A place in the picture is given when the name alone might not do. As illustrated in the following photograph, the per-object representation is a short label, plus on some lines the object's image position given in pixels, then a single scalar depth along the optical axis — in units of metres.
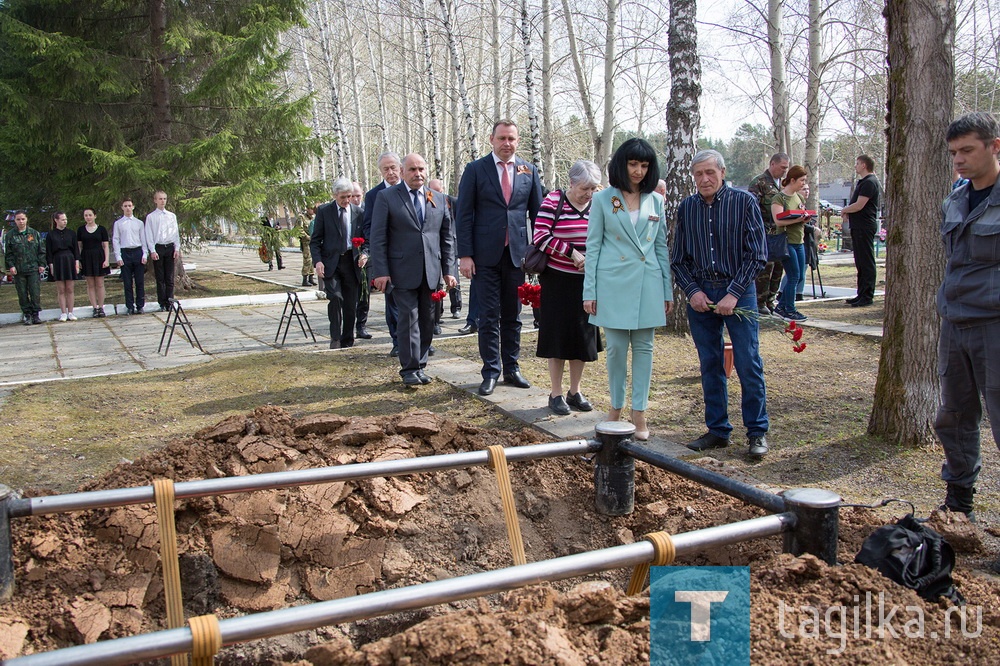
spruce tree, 15.68
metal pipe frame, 1.73
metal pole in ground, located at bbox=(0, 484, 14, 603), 2.84
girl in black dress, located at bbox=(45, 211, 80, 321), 13.27
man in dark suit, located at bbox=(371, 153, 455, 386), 6.75
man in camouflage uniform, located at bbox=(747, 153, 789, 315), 9.76
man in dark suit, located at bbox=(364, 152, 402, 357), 8.10
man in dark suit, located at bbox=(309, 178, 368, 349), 9.27
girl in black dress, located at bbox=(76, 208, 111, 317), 13.72
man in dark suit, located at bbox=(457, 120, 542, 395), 6.41
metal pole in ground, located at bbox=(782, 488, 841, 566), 2.52
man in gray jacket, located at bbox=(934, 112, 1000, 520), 3.38
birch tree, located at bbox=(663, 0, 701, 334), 9.05
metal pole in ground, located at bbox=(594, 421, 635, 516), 3.61
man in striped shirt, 4.82
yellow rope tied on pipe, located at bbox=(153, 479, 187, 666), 2.91
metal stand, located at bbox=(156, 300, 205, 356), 9.21
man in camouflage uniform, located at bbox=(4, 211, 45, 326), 12.78
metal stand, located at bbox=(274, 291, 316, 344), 9.96
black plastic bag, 2.52
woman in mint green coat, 4.88
